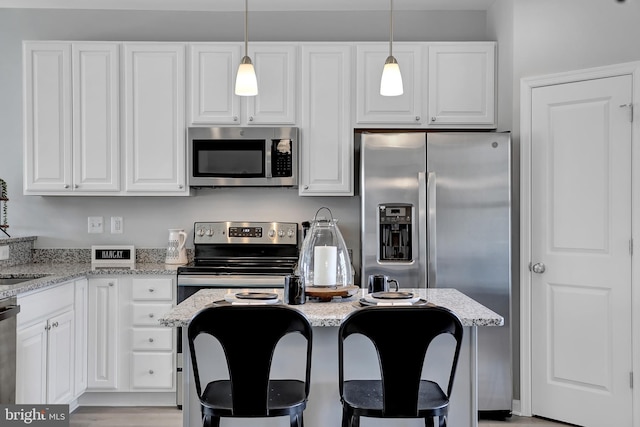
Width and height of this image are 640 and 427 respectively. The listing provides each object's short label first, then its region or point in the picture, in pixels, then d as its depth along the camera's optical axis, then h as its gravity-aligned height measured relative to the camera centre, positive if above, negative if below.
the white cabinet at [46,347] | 2.65 -0.67
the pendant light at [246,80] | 2.31 +0.60
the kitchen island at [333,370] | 2.02 -0.57
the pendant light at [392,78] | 2.26 +0.60
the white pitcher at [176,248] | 3.73 -0.19
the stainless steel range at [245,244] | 3.67 -0.16
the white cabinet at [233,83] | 3.56 +0.91
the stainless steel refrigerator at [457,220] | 3.21 +0.00
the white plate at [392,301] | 2.01 -0.31
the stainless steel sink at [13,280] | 3.06 -0.34
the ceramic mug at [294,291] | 2.08 -0.27
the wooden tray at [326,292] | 2.15 -0.29
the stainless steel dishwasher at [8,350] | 2.40 -0.58
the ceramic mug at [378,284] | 2.28 -0.27
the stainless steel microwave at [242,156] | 3.55 +0.43
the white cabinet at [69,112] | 3.54 +0.72
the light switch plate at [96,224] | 3.91 -0.02
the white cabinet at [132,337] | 3.34 -0.72
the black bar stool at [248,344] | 1.61 -0.38
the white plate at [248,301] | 1.99 -0.30
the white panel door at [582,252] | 2.98 -0.19
